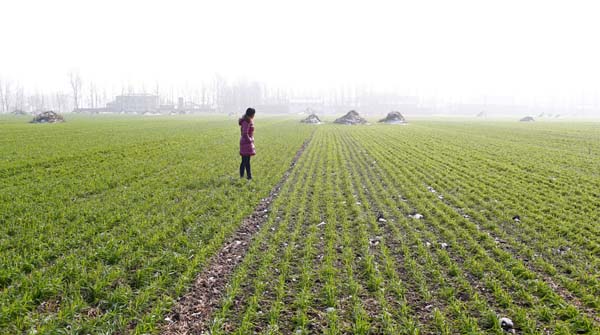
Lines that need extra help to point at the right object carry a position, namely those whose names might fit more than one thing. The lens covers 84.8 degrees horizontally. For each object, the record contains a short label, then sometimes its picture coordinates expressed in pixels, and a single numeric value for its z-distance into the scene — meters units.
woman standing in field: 12.62
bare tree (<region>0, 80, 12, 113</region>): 163.15
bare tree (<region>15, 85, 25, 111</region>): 184.07
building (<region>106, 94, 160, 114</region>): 167.88
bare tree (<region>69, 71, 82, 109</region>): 160.40
